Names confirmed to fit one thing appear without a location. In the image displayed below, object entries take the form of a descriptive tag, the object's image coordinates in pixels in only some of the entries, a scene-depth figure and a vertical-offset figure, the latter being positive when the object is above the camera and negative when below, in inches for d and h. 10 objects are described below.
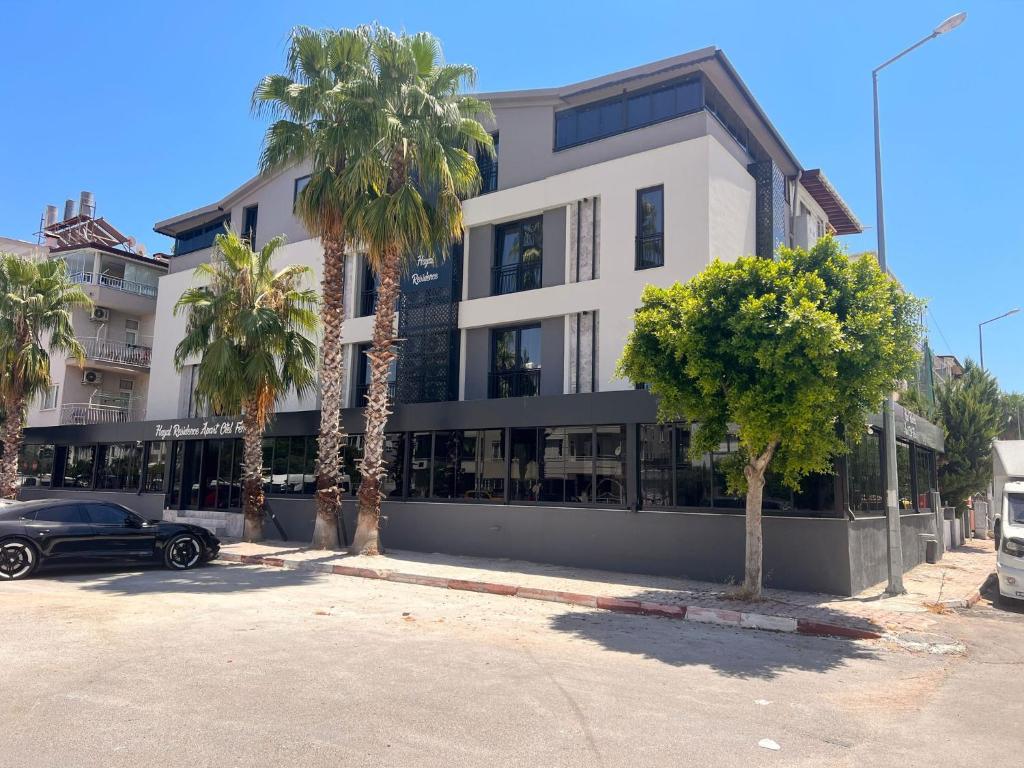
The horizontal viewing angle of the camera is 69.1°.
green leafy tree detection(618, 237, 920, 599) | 400.8 +73.5
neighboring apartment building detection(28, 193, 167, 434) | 1182.9 +197.9
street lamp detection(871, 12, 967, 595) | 513.0 -6.0
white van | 490.9 -38.7
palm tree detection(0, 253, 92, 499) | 973.8 +172.6
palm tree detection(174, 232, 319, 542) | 749.9 +133.4
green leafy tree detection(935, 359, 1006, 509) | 997.2 +63.9
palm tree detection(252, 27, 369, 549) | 682.2 +292.4
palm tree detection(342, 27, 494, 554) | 655.1 +274.0
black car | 509.7 -52.3
